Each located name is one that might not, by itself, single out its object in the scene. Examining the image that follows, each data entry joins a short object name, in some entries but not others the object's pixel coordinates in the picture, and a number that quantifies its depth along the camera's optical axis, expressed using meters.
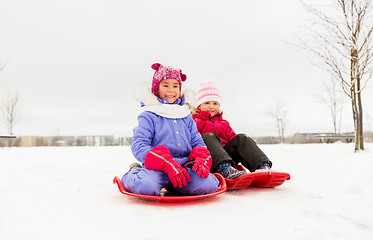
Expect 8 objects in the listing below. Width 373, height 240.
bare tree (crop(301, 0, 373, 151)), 6.43
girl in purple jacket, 2.01
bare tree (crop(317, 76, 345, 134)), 18.22
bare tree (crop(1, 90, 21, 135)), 16.20
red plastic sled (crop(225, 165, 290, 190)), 2.25
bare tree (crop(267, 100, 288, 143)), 21.58
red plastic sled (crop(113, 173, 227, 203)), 1.92
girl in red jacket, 2.55
